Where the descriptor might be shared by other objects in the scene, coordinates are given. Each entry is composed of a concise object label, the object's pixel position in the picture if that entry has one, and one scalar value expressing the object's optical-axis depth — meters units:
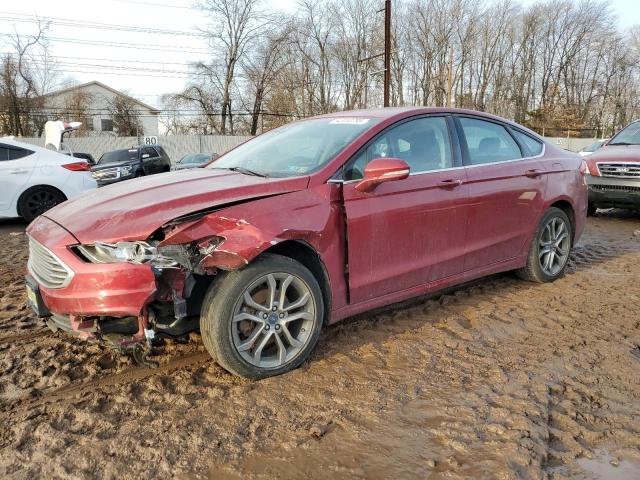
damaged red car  2.62
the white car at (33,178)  7.84
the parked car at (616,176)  7.90
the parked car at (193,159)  21.88
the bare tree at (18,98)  34.51
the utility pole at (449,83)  33.67
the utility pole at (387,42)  22.17
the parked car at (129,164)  14.21
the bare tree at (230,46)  43.12
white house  38.12
